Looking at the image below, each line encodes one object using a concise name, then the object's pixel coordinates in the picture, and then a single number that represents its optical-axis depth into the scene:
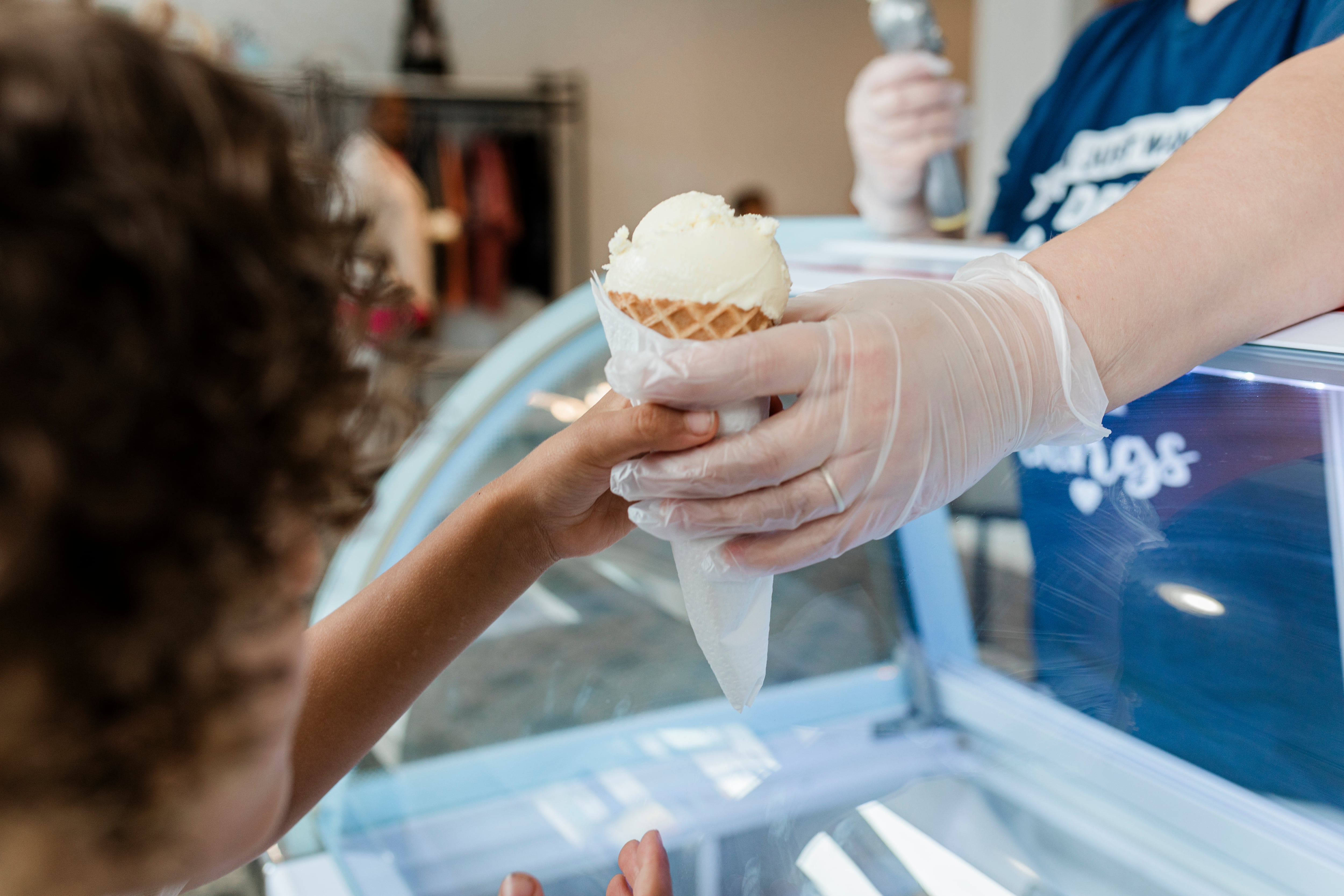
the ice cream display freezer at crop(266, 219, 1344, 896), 0.72
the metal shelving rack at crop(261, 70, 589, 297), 4.92
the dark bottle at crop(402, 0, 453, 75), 5.05
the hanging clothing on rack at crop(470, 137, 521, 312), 5.16
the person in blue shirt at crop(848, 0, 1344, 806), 0.69
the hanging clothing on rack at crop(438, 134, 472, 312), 5.12
